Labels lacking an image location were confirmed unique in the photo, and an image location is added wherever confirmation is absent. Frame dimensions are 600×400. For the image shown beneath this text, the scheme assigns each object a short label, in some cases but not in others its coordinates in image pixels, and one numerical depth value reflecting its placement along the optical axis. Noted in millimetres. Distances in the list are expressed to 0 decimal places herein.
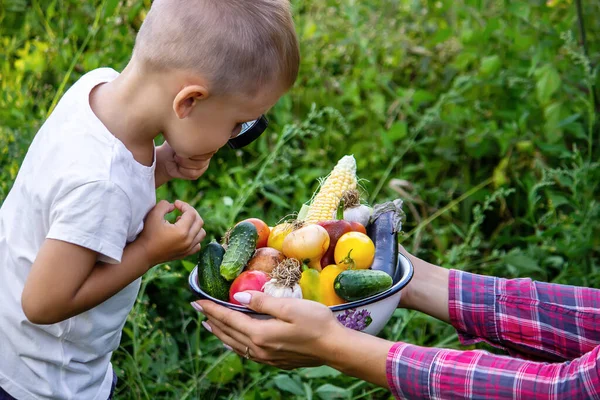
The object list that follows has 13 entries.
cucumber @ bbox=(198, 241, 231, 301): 1819
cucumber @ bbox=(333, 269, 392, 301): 1712
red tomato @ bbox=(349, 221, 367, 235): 1979
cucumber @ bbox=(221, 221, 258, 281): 1803
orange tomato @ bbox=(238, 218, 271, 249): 1984
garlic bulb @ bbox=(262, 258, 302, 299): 1765
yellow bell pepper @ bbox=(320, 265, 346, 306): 1817
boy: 1584
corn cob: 2100
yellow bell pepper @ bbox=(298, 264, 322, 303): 1818
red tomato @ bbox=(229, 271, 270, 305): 1779
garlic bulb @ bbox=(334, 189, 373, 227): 2100
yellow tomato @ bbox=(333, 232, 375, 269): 1837
